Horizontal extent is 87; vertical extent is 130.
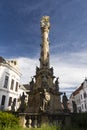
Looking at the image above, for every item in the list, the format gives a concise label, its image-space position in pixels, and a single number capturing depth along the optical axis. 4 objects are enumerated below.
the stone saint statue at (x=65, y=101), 11.36
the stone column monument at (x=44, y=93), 8.89
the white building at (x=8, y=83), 17.96
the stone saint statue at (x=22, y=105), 10.84
